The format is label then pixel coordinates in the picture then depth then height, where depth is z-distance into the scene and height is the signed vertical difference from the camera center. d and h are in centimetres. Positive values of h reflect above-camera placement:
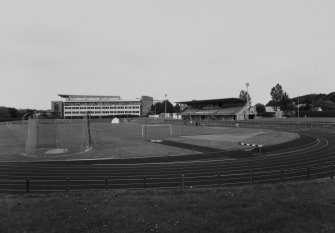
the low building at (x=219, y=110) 12288 +272
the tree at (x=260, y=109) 16000 +338
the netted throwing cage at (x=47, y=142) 3719 -368
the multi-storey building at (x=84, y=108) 19562 +660
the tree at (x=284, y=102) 15038 +667
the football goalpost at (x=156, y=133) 6134 -368
